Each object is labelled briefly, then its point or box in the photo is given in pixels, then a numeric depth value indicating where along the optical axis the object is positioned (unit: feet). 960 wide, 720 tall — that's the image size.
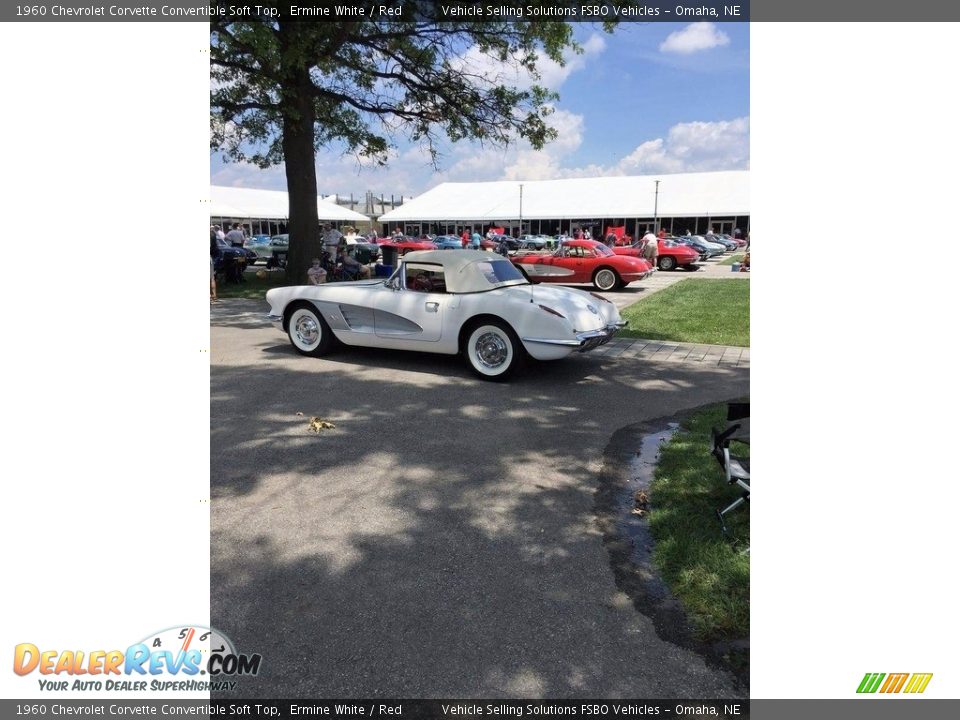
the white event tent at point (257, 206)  131.54
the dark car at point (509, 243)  101.27
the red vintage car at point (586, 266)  56.39
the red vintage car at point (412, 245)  75.91
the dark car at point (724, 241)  127.17
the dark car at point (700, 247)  108.99
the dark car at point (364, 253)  75.33
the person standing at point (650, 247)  80.18
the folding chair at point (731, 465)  10.39
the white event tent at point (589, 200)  147.95
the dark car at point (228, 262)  56.63
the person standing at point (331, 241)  51.93
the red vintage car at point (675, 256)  84.64
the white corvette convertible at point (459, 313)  21.18
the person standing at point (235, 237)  77.00
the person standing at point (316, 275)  40.73
